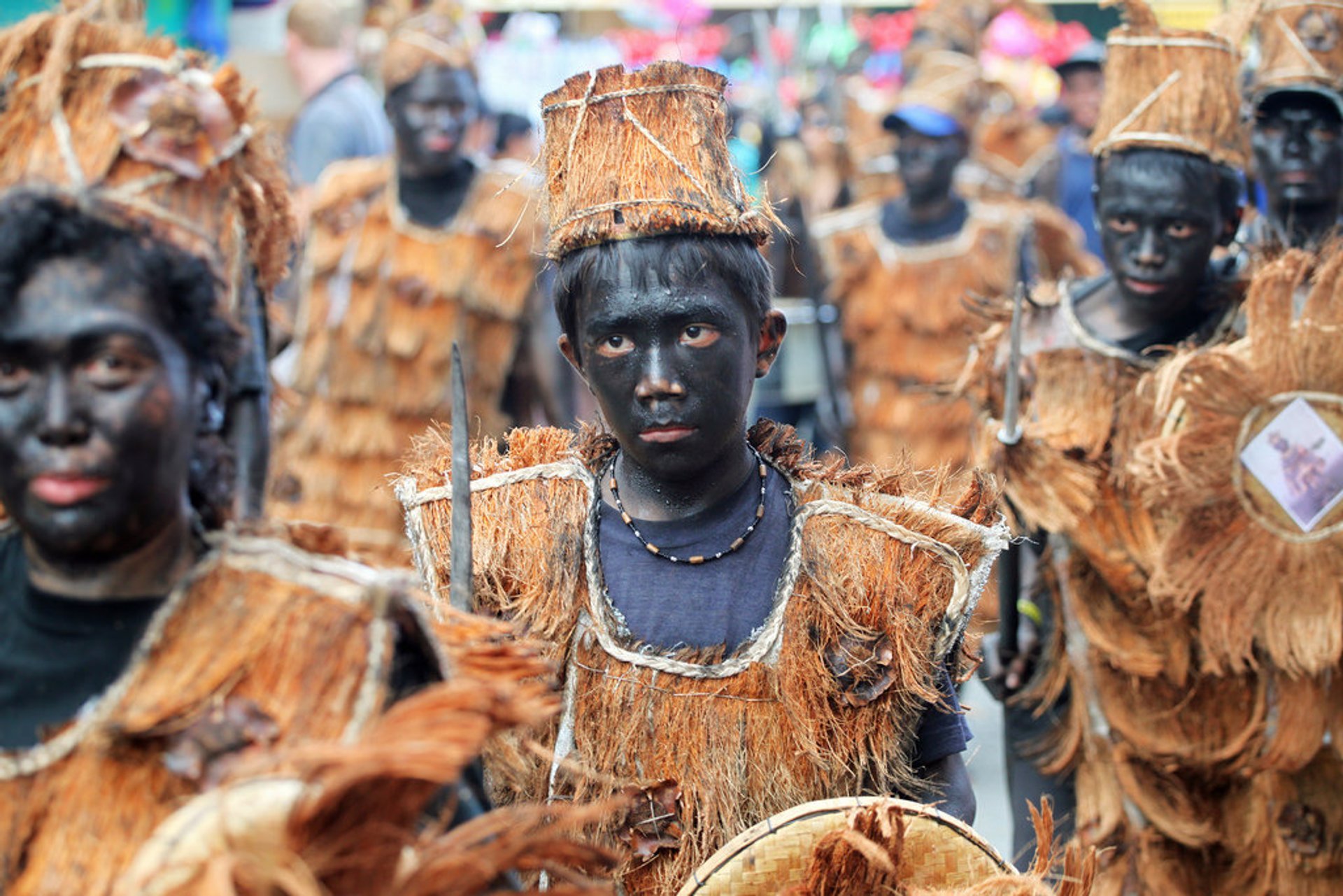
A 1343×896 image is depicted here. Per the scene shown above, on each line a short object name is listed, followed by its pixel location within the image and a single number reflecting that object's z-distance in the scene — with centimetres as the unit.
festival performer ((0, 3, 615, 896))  426
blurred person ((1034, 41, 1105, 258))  2325
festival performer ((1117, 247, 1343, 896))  877
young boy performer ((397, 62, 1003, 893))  652
